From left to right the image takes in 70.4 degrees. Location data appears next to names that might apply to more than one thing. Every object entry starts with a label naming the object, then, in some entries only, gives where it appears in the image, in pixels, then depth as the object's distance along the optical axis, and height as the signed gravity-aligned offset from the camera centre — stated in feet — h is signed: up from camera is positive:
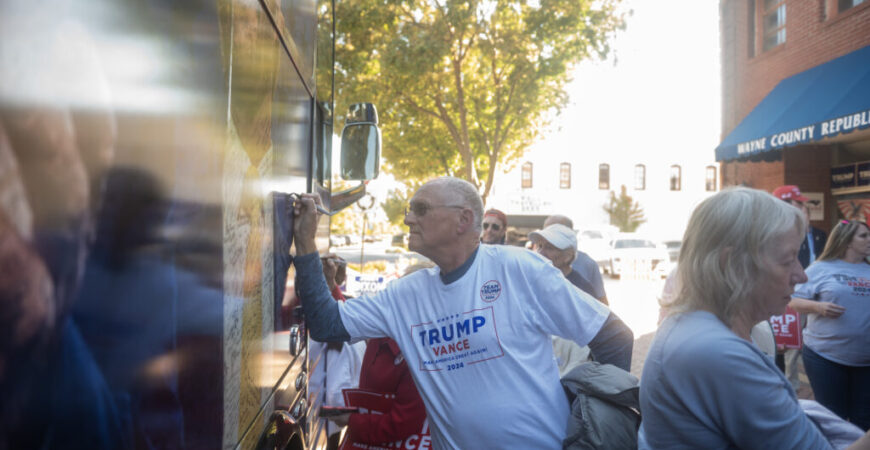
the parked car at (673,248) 95.14 -2.63
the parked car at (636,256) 77.05 -3.04
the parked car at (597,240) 86.94 -1.29
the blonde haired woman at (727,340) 5.38 -0.99
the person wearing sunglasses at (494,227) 22.03 +0.10
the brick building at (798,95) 31.54 +8.28
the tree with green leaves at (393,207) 180.36 +6.88
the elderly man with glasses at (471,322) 7.95 -1.28
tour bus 2.23 +0.01
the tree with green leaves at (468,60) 42.78 +12.60
